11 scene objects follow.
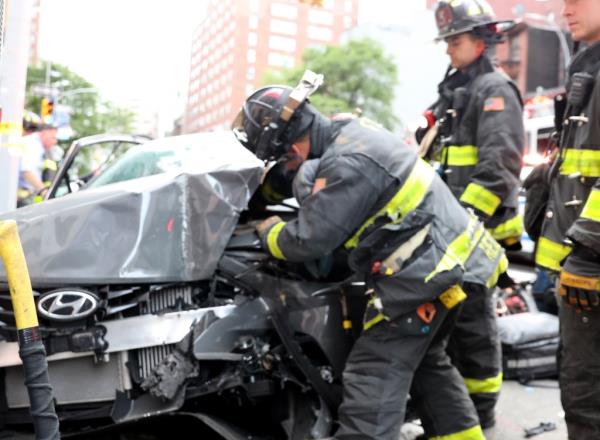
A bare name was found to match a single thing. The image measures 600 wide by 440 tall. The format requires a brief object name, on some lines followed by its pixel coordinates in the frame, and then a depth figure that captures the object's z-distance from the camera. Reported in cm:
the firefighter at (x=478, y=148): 350
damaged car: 250
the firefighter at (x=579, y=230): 230
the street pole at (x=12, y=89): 436
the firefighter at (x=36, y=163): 668
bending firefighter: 262
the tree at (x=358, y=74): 3753
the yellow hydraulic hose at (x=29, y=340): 148
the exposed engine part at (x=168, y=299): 266
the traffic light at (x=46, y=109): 1279
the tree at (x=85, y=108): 3753
